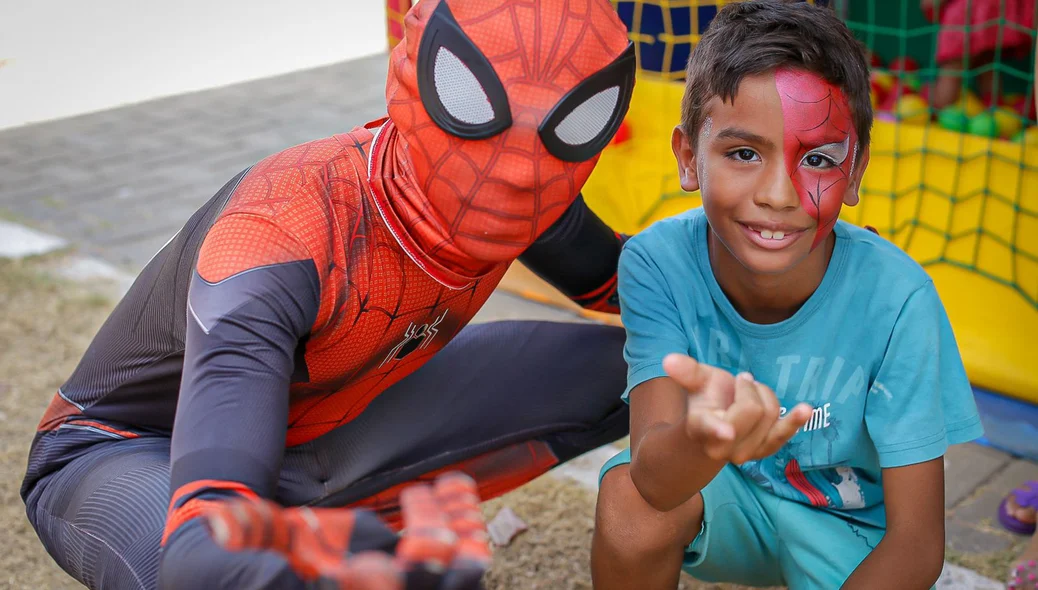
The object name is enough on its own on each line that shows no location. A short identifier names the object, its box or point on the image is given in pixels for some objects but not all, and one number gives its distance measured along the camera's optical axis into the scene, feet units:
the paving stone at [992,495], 8.05
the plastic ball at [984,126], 11.37
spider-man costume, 4.24
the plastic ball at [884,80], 14.26
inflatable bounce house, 9.50
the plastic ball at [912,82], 14.25
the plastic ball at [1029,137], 9.81
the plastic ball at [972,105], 12.56
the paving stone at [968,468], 8.41
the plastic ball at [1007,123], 12.05
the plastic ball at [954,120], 11.80
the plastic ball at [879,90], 14.08
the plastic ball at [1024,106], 12.35
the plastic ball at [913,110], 12.45
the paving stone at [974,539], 7.66
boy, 5.41
